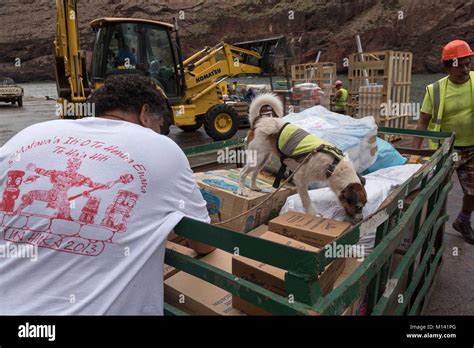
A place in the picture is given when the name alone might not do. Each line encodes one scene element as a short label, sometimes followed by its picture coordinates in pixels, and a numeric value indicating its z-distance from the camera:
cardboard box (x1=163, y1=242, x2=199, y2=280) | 1.81
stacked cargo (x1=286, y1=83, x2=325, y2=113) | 8.43
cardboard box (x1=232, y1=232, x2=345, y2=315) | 1.56
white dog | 2.85
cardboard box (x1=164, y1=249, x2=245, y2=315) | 1.60
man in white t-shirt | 1.30
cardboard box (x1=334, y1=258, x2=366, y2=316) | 1.55
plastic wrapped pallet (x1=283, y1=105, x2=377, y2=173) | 3.56
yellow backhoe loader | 8.34
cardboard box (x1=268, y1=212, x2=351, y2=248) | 2.09
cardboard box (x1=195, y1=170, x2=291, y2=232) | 2.63
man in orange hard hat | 3.39
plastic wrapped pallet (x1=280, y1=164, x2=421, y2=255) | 2.92
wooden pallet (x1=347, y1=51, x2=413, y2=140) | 7.75
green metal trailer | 1.15
